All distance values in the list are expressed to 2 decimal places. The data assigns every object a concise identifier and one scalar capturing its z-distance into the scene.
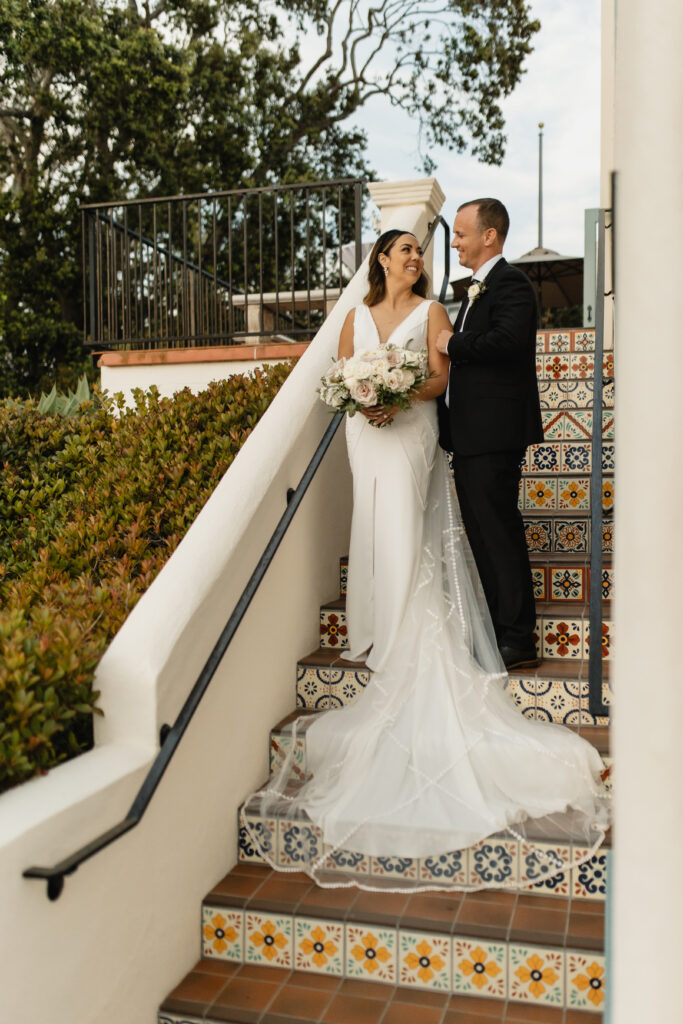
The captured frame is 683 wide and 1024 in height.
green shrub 2.43
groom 3.62
